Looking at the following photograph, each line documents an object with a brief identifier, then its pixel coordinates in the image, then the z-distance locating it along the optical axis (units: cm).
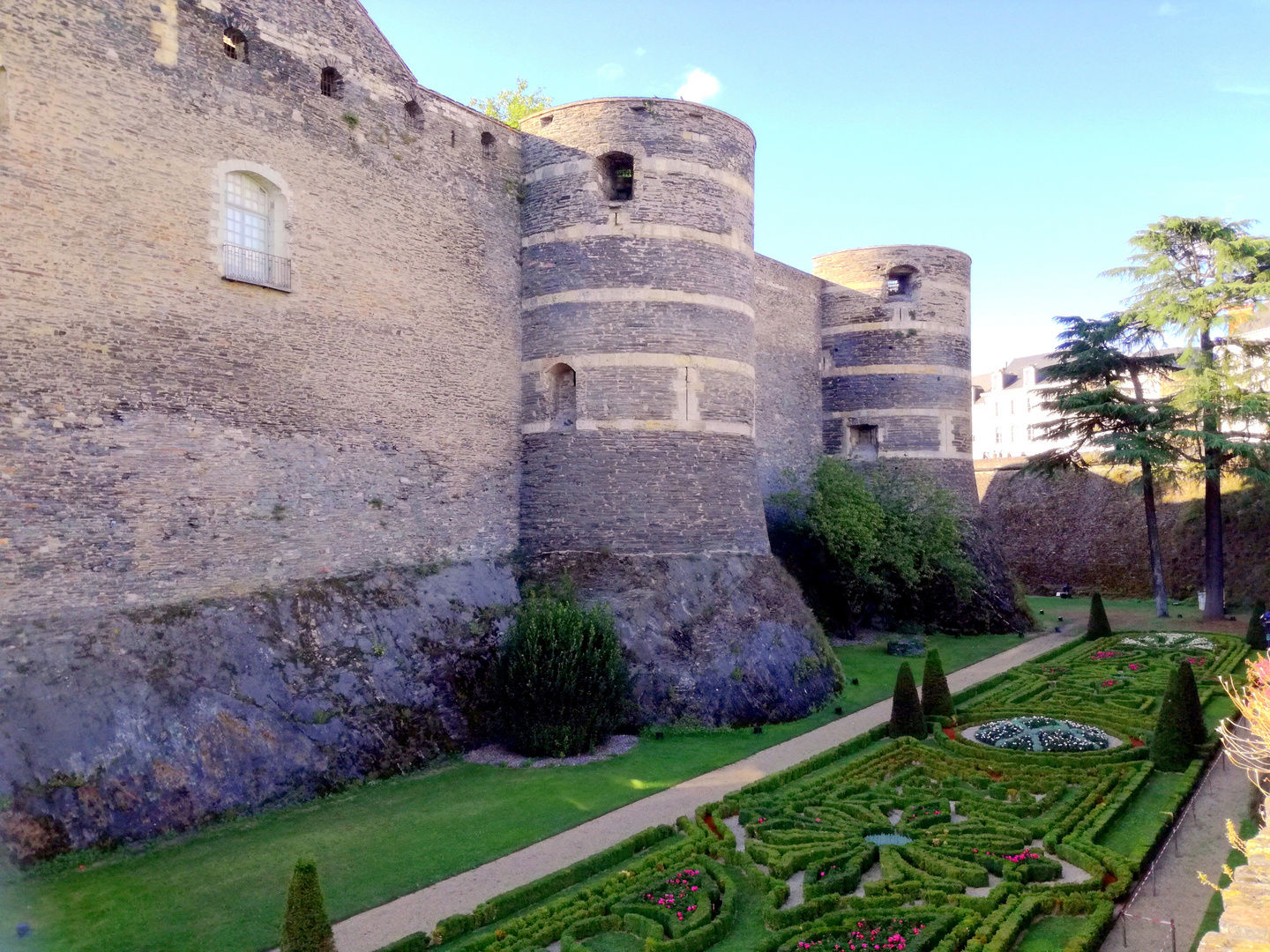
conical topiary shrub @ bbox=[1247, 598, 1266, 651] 2325
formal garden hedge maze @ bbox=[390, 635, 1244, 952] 945
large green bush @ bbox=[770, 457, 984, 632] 2469
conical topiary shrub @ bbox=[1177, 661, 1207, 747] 1470
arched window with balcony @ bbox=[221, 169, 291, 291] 1420
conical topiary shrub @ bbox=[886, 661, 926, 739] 1647
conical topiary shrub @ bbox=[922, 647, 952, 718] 1744
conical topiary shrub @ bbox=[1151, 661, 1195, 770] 1441
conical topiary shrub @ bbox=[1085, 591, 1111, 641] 2622
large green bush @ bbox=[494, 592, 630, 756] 1550
